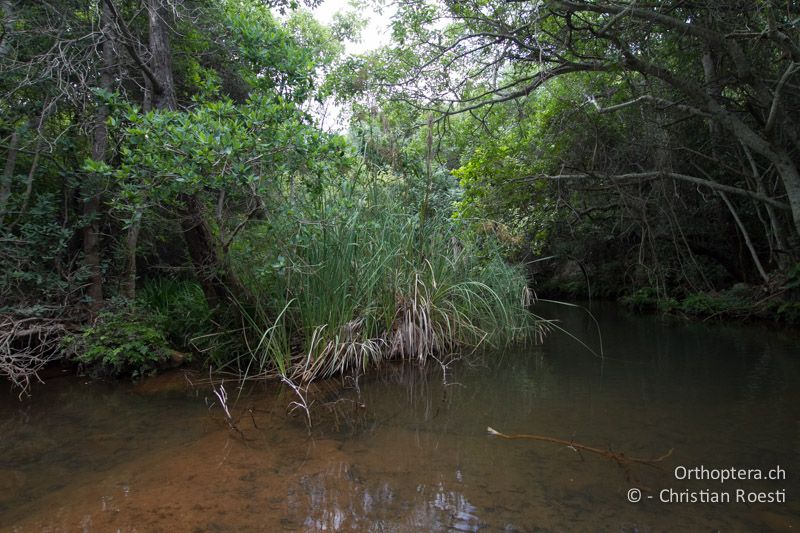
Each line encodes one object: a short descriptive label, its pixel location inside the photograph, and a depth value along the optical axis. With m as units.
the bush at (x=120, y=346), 3.57
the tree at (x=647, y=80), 4.52
